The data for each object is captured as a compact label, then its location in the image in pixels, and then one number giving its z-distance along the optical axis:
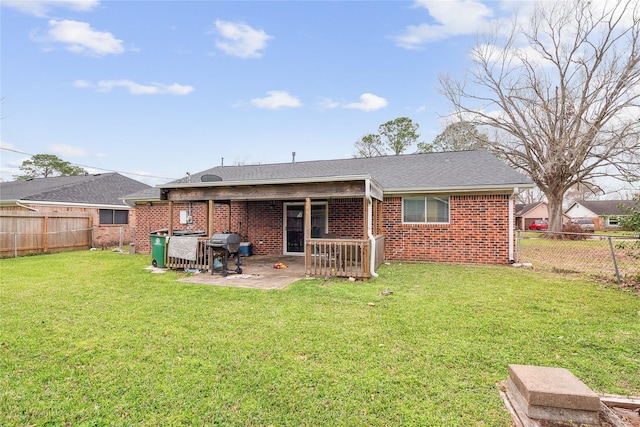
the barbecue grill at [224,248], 7.81
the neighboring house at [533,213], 40.39
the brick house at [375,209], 7.70
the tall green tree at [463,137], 21.98
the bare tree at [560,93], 17.61
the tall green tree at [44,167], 33.56
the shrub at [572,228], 23.09
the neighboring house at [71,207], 12.54
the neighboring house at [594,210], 40.91
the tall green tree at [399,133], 28.12
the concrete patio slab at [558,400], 2.28
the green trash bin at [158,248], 8.81
